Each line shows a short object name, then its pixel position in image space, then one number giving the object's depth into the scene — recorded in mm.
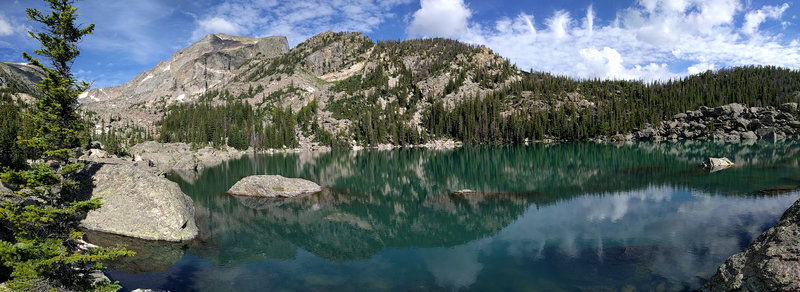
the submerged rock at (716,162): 42625
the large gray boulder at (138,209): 19625
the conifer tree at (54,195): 10930
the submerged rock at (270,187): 33531
